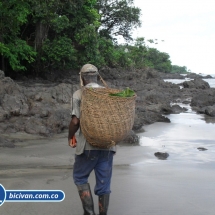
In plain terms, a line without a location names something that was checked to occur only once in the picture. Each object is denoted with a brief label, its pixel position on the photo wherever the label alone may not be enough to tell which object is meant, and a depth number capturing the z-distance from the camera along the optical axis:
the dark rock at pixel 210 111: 14.43
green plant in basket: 3.49
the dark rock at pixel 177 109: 15.34
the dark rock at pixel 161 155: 6.76
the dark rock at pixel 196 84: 29.41
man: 3.59
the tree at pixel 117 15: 24.97
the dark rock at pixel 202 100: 17.97
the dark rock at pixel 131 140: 8.05
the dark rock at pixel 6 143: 7.05
